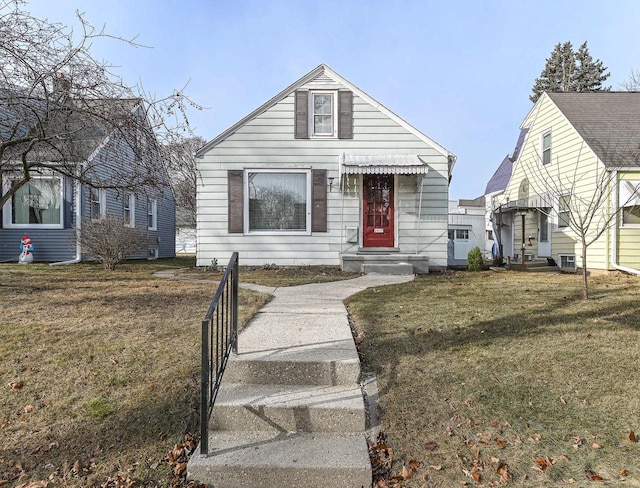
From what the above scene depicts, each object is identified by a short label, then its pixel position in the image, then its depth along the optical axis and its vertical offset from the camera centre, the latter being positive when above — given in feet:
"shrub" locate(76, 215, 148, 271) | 34.04 -0.09
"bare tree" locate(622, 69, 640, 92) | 61.92 +26.24
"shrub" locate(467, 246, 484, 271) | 37.32 -2.12
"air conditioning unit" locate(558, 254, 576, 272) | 38.00 -2.30
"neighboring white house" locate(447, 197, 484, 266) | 53.88 +0.44
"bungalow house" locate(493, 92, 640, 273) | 33.14 +6.22
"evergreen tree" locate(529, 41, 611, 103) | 112.06 +49.40
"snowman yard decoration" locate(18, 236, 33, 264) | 38.19 -1.29
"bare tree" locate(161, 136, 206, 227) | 18.13 +4.07
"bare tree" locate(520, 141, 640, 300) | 32.76 +5.00
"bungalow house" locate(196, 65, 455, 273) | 33.27 +4.54
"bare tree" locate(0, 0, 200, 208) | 15.70 +6.11
